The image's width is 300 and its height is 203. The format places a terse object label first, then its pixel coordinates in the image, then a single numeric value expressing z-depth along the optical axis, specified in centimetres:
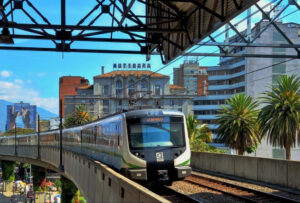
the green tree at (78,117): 9250
